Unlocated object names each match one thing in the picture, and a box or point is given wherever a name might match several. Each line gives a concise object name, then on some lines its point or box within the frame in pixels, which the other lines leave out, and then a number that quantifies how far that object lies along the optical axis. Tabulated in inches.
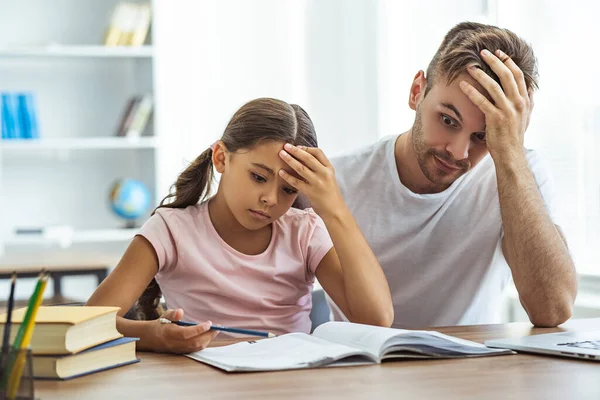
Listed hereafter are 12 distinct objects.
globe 202.0
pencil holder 60.1
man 118.5
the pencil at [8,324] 61.3
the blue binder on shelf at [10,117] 198.5
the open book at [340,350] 85.2
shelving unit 207.1
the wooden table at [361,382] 73.9
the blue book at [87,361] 80.1
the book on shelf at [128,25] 201.9
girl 115.9
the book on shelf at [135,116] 202.7
